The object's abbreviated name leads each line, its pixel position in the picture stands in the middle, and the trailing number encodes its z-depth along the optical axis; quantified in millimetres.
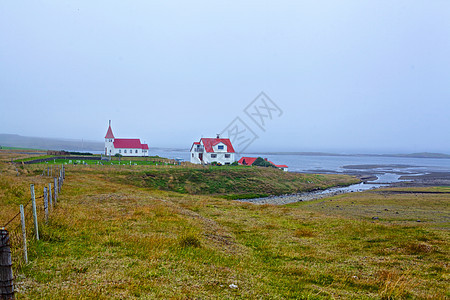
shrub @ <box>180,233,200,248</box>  12022
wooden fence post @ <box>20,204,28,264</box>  8328
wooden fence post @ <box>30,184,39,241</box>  9986
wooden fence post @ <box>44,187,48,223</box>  12436
